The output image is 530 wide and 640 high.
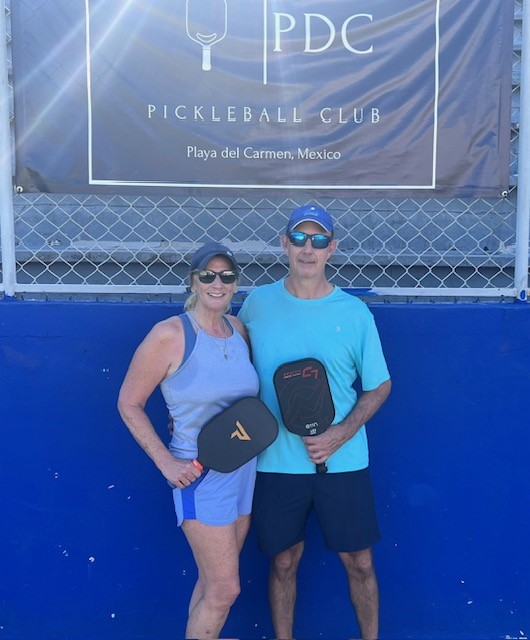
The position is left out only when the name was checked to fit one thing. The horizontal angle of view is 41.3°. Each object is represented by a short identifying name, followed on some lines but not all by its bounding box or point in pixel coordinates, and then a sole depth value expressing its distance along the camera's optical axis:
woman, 2.43
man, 2.67
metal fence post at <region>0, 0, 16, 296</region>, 2.95
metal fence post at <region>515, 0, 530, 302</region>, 3.00
